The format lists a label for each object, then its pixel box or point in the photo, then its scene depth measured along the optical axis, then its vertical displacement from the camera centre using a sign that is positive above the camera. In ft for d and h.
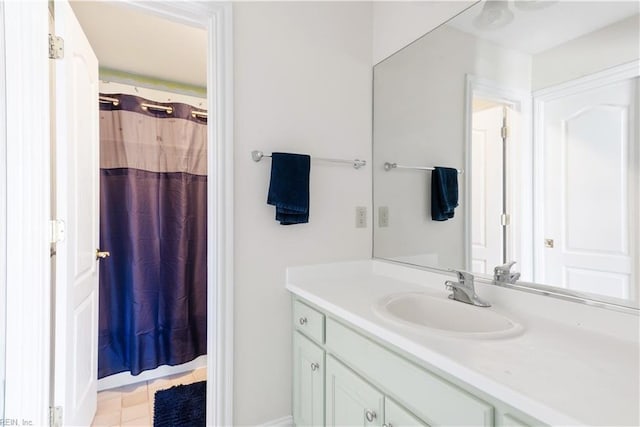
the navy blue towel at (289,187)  4.74 +0.34
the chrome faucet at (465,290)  3.84 -1.04
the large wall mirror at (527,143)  3.07 +0.85
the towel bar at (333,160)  4.79 +0.86
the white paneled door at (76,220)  4.12 -0.16
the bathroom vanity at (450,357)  2.09 -1.23
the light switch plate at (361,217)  5.77 -0.15
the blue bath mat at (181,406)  5.65 -3.89
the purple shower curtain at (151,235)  6.81 -0.61
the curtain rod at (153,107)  6.73 +2.39
